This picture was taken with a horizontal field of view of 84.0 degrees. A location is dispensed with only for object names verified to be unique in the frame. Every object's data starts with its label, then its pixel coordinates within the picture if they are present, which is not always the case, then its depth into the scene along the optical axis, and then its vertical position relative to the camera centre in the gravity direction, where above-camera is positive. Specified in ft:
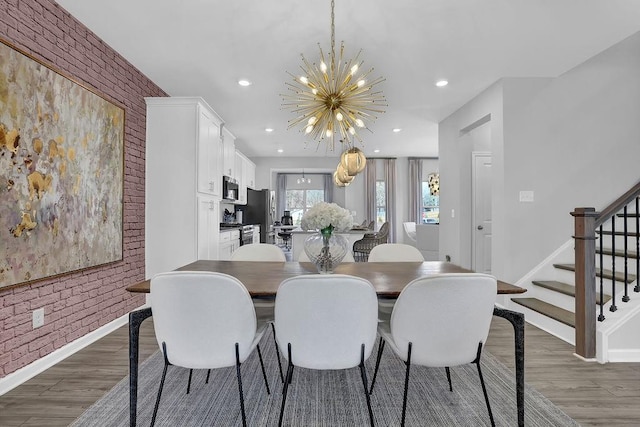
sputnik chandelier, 8.85 +2.94
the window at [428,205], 32.04 +0.87
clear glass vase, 6.83 -0.66
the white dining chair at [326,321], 4.83 -1.51
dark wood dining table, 5.49 -1.16
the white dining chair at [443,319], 4.96 -1.51
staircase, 8.49 -2.24
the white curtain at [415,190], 31.42 +2.19
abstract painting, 7.11 +1.01
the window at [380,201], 31.78 +1.22
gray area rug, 6.00 -3.47
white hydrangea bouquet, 6.56 -0.06
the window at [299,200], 36.04 +1.50
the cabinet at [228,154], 18.30 +3.31
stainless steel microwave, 17.75 +1.42
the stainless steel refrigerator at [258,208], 27.89 +0.53
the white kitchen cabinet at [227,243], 16.30 -1.38
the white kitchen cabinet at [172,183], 13.08 +1.17
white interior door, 17.67 -0.47
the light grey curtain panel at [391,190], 31.32 +2.18
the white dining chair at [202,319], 4.93 -1.51
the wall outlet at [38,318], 7.90 -2.32
